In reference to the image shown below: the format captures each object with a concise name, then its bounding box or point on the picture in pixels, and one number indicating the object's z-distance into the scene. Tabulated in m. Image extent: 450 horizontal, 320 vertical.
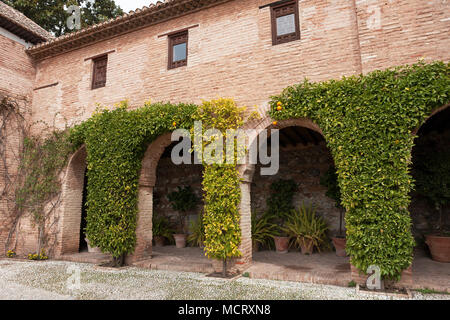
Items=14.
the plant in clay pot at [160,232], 9.21
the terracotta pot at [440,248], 5.82
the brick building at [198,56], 4.89
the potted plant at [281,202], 8.09
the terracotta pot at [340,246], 6.72
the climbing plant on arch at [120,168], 6.07
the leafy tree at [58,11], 13.13
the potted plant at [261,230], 7.72
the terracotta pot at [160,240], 9.33
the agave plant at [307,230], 7.21
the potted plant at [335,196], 6.77
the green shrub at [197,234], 8.52
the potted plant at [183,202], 9.31
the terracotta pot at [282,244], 7.52
